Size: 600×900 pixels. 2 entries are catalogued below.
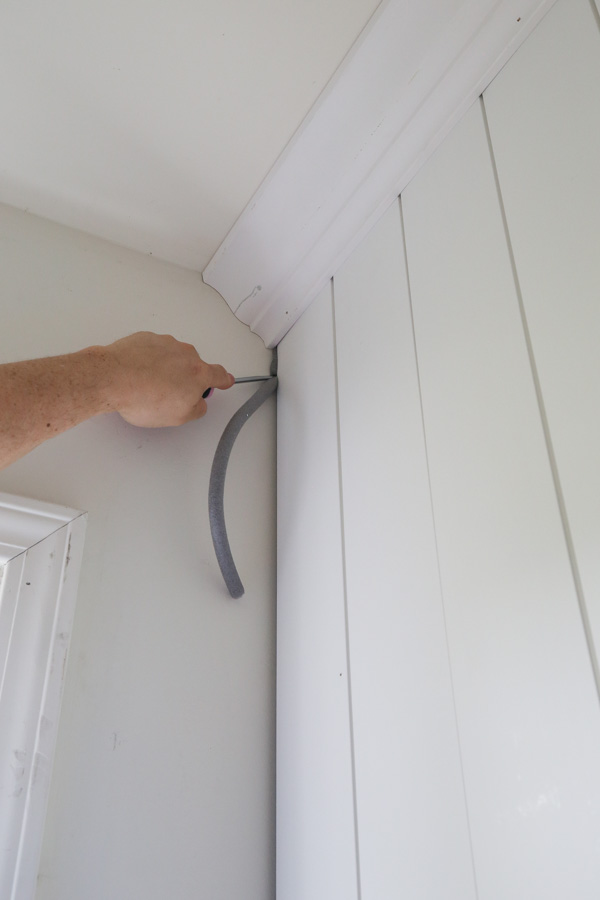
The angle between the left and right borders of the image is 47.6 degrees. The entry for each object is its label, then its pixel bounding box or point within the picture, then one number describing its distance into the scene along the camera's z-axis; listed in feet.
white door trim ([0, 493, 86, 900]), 2.22
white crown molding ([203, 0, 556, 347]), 2.50
